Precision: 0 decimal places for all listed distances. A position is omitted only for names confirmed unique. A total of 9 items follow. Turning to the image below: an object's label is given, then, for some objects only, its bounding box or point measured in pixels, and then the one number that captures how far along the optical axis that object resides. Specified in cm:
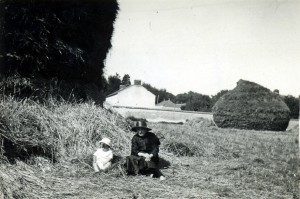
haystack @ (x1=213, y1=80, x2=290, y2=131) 2638
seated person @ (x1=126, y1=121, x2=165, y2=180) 683
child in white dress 680
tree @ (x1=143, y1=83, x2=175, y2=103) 9581
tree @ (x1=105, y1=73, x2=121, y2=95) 7681
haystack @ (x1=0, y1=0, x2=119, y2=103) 756
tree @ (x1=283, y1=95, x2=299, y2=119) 5066
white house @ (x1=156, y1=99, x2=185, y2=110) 7056
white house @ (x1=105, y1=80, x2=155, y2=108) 5306
